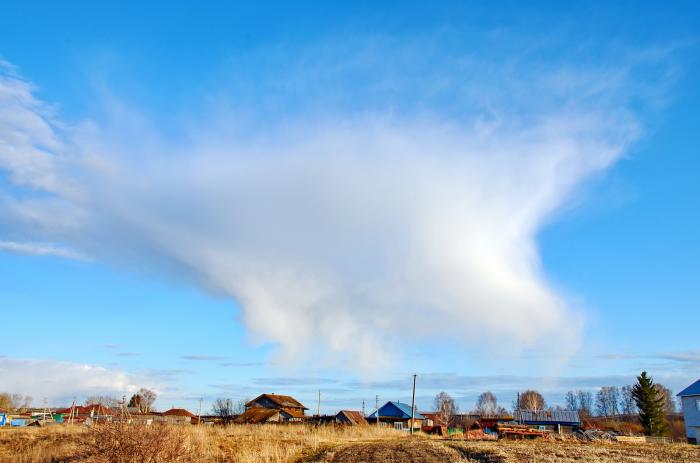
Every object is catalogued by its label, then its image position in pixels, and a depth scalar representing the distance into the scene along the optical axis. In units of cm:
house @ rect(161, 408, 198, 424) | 9641
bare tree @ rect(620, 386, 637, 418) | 17424
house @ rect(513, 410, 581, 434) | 7875
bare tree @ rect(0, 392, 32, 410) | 13816
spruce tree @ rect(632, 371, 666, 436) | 7256
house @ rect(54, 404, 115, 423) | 11006
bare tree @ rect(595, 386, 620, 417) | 19680
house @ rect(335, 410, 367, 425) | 7029
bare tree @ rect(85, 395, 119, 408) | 12694
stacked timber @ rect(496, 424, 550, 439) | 5005
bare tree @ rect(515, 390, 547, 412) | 17642
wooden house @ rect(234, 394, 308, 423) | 7994
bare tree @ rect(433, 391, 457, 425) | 12122
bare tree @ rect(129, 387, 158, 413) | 12527
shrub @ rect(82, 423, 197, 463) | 1750
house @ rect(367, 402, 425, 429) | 8362
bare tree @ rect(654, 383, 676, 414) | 16100
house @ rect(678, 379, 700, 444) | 6053
